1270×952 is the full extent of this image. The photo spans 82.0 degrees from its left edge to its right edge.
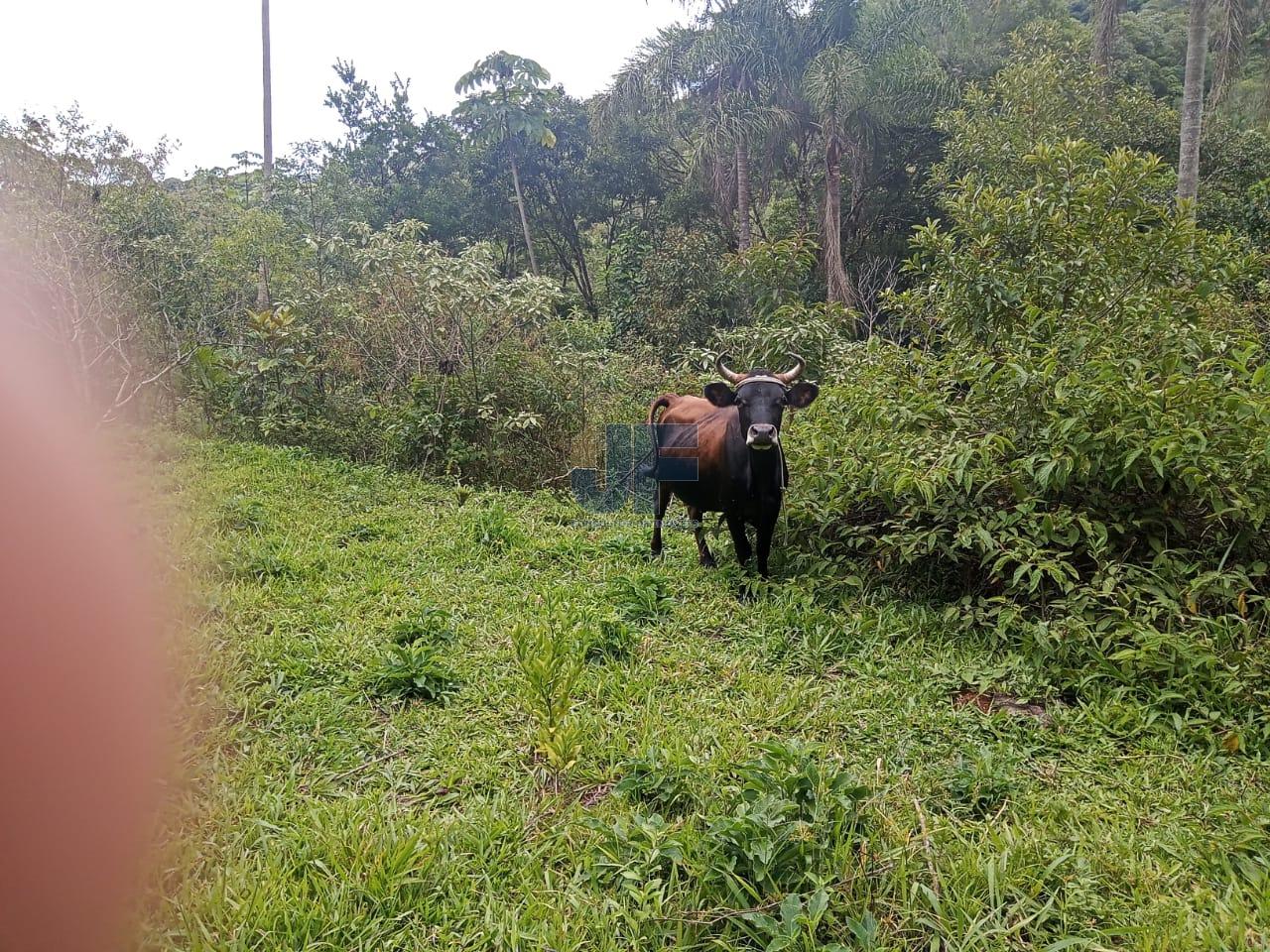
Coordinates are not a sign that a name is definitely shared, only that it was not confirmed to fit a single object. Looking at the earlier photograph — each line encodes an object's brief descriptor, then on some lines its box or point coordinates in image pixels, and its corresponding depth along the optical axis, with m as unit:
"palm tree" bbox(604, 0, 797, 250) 12.66
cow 4.36
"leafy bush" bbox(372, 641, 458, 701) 3.10
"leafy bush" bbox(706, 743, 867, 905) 1.88
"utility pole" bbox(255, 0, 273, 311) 11.08
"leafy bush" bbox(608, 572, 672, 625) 4.03
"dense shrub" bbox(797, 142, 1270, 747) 3.13
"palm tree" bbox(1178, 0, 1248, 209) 8.14
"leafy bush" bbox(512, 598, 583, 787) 2.51
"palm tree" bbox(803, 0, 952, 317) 12.30
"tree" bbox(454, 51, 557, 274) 17.62
